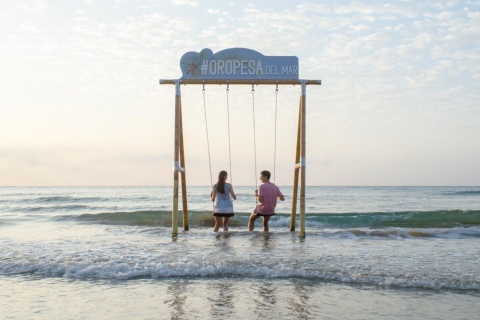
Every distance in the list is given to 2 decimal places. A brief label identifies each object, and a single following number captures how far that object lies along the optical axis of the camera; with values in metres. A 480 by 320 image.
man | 12.03
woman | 11.84
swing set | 11.26
